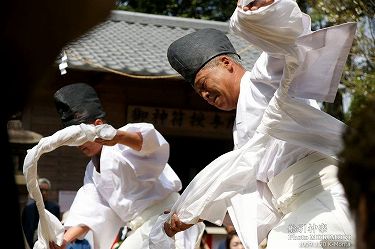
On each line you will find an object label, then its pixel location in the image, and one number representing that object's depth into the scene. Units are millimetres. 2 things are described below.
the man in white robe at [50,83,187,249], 4922
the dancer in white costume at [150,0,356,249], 3229
